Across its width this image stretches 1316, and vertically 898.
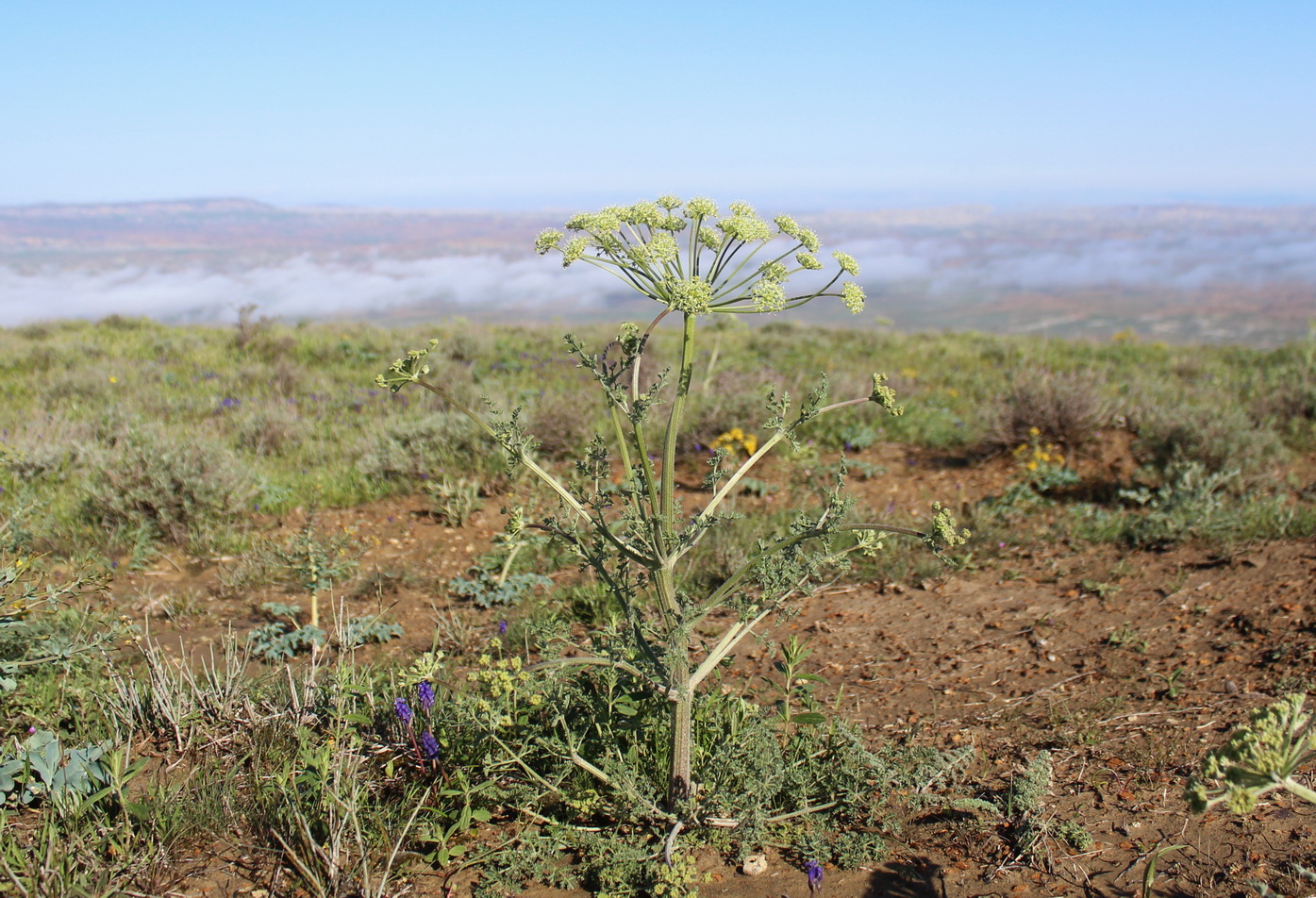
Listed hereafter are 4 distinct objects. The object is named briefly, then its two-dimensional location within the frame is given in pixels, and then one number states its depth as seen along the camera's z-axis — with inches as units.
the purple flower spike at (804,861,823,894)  33.3
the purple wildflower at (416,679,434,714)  37.2
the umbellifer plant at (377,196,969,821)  30.1
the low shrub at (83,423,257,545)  67.7
